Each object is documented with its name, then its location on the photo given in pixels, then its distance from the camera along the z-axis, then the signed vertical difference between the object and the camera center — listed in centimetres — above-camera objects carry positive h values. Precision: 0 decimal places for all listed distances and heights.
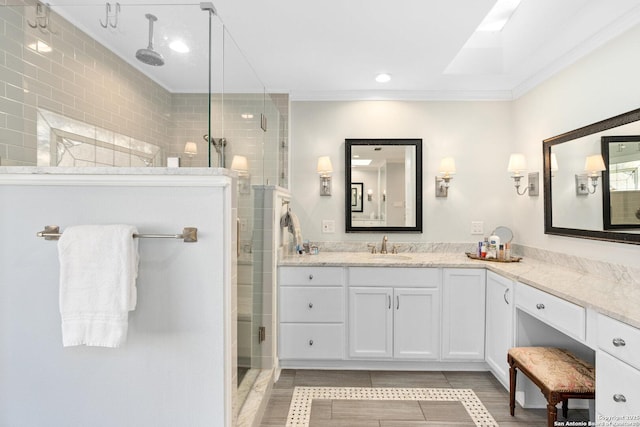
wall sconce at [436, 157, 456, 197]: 314 +37
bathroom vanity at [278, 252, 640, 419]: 265 -76
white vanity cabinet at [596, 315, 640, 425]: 132 -63
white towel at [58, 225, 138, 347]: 139 -27
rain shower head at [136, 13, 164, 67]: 142 +67
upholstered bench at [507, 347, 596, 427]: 167 -82
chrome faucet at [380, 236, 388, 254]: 318 -29
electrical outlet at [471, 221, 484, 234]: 326 -11
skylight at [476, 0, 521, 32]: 232 +143
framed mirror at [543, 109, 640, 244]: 197 +21
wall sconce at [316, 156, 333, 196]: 317 +40
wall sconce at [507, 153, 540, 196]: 289 +38
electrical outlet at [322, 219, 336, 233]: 331 -10
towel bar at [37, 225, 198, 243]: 143 -8
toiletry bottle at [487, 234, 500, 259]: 284 -26
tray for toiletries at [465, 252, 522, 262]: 276 -35
